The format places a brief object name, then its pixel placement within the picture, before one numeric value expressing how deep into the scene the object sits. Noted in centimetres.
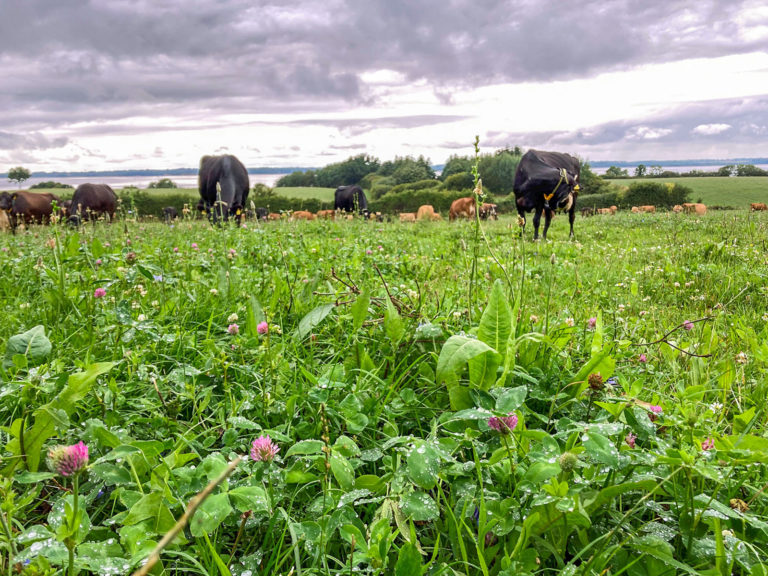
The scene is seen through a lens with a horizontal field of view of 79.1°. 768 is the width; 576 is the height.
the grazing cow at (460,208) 2706
